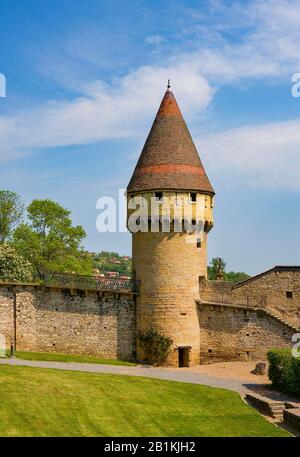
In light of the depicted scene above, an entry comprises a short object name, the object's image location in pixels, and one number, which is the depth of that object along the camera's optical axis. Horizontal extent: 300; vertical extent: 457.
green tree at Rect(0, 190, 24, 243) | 43.53
